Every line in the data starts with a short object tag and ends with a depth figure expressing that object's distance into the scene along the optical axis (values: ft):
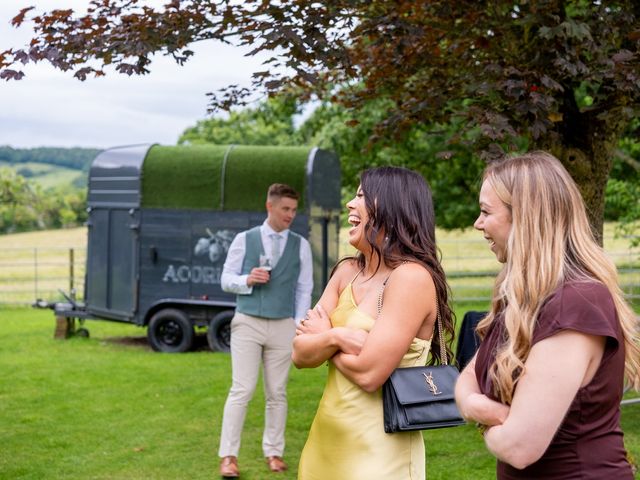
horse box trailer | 45.96
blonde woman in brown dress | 7.47
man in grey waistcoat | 22.40
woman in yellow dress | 10.52
